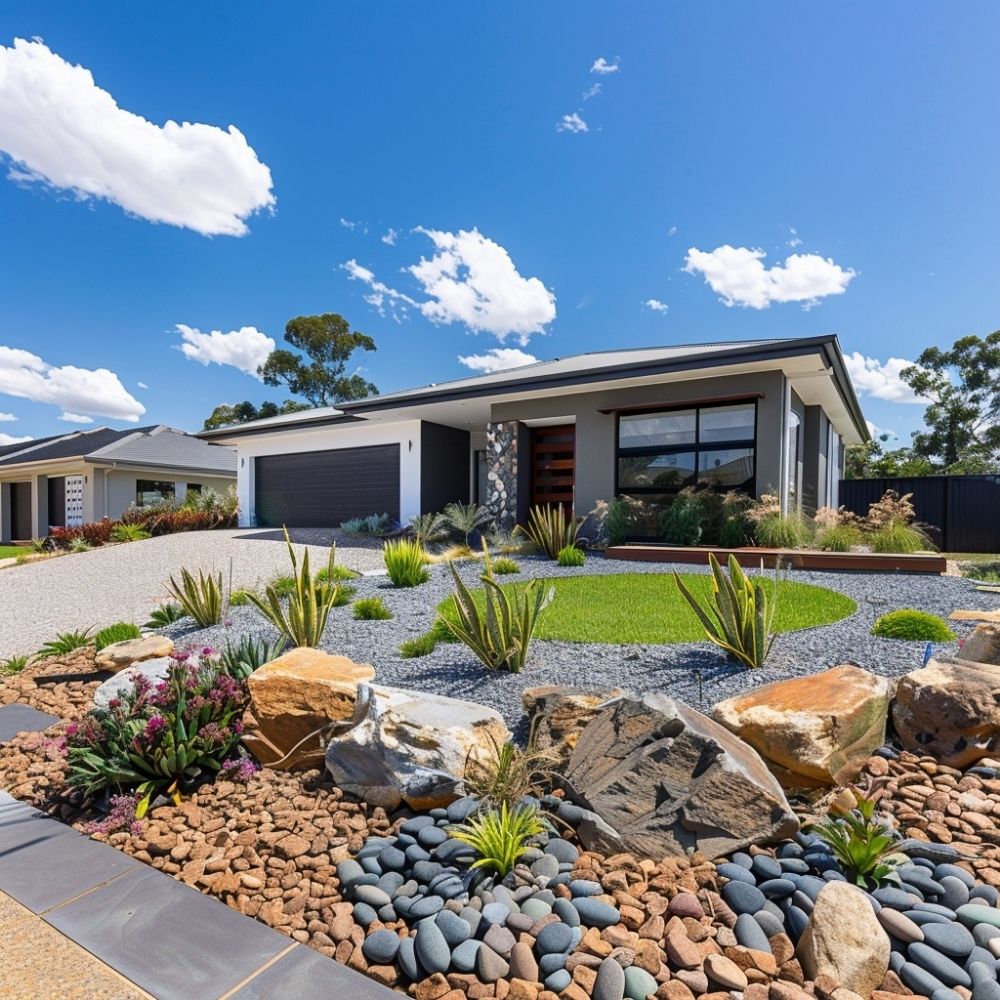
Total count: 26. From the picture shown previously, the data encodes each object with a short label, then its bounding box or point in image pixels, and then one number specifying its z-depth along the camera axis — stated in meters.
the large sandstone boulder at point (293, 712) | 3.11
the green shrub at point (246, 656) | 3.74
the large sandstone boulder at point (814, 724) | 2.57
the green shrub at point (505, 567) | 8.02
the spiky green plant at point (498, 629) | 3.93
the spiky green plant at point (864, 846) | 2.00
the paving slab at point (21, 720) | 3.93
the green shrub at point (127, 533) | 14.89
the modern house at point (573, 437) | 9.79
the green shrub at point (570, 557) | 8.66
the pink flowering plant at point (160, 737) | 2.94
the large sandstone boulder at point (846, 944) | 1.61
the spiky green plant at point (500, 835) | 2.14
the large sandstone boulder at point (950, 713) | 2.74
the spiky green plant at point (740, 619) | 3.71
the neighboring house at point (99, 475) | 20.78
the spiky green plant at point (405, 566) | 7.32
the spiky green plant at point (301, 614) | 4.61
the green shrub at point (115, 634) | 5.48
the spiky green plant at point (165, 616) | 6.32
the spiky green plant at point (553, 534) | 9.51
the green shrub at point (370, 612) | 5.68
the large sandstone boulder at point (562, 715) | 2.89
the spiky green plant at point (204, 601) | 5.95
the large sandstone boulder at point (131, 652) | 4.83
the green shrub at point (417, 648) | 4.43
